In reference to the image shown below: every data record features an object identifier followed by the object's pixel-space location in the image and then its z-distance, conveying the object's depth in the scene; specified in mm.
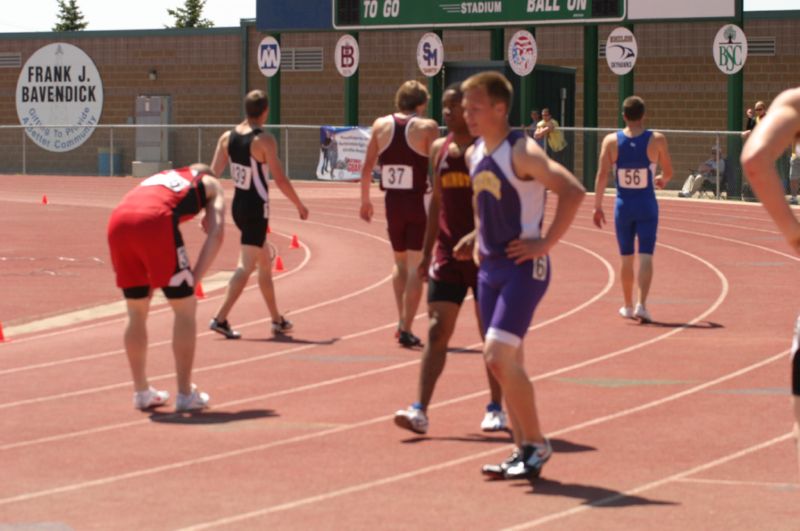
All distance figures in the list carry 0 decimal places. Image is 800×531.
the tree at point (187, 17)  99000
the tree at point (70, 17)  98250
